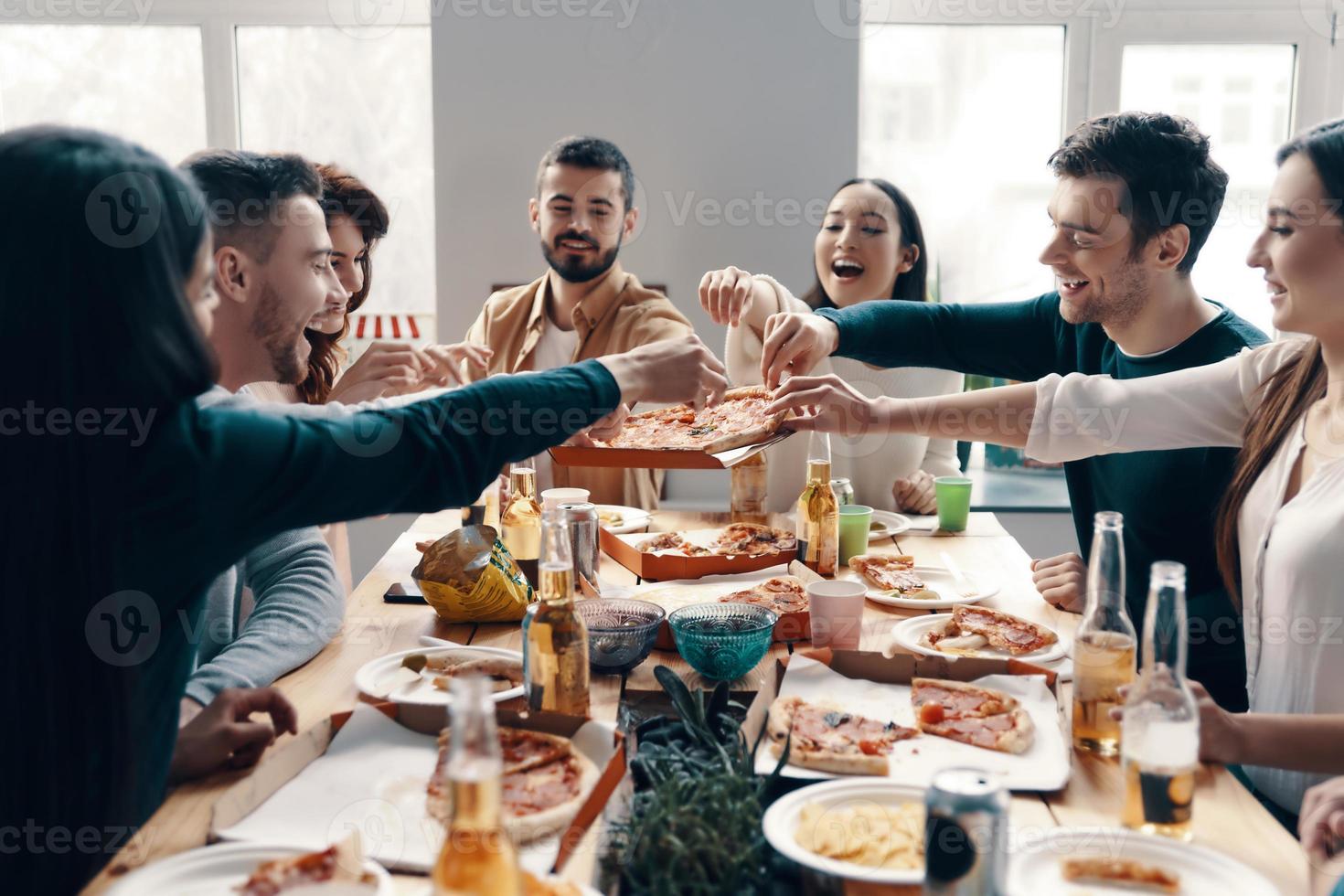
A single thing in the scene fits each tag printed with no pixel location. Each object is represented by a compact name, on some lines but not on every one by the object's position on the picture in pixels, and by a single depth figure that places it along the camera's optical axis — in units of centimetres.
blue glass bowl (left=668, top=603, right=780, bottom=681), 163
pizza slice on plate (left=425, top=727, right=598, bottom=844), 114
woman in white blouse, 165
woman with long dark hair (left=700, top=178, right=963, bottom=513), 304
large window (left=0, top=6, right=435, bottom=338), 450
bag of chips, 191
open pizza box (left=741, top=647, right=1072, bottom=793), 133
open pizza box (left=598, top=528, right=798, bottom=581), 221
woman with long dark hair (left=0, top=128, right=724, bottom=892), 111
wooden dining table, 116
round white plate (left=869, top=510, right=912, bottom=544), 272
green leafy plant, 103
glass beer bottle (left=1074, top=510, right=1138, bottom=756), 136
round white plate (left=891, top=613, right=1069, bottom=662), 174
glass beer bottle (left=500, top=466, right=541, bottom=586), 223
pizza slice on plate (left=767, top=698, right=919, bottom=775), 131
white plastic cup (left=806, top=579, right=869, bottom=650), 175
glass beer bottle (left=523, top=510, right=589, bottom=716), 139
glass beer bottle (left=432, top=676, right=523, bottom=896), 79
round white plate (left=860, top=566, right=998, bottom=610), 207
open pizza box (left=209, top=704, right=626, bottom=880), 113
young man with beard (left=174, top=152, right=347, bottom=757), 189
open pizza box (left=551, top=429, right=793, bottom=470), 213
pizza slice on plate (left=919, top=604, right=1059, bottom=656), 180
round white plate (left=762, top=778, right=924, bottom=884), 107
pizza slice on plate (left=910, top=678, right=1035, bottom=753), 139
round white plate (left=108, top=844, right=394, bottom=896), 105
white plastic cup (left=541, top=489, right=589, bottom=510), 246
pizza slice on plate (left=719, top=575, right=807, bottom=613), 190
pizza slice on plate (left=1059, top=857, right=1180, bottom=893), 108
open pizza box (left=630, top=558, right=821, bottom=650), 185
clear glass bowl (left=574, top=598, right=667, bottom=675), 167
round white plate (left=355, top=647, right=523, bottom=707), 156
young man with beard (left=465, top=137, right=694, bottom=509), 382
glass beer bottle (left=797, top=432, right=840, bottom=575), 225
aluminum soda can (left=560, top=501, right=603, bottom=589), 204
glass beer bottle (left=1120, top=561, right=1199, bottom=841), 115
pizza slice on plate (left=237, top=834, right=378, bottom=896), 102
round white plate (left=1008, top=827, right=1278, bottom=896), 107
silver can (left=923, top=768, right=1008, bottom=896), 92
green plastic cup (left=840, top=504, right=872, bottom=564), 241
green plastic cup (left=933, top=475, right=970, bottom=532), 278
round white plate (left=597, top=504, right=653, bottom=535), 268
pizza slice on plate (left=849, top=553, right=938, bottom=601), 215
